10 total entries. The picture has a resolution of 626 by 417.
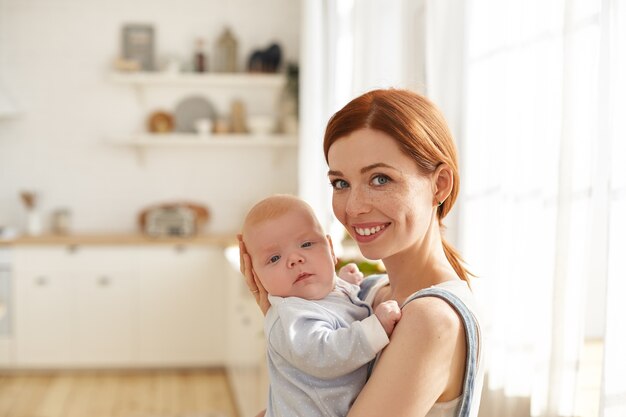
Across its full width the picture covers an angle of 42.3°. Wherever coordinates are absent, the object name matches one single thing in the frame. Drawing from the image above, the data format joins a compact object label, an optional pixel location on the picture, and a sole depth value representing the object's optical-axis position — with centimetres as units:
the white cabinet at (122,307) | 550
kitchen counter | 546
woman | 123
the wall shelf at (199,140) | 584
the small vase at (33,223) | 578
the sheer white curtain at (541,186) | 158
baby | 131
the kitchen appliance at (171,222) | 573
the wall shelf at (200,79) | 586
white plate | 612
